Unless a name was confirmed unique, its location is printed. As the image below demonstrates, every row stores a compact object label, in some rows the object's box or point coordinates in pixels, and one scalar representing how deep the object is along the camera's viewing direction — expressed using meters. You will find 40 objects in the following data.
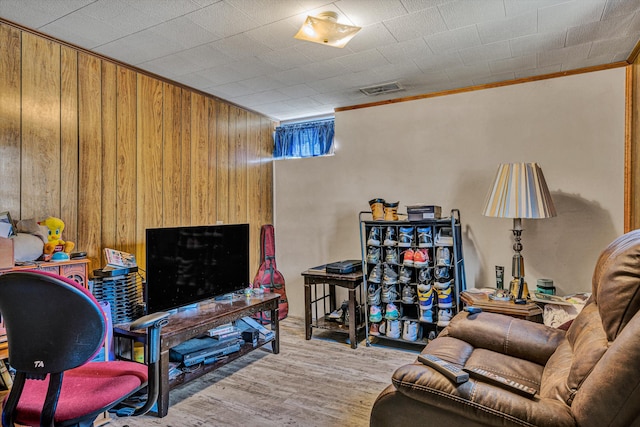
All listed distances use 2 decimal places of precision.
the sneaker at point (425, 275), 3.24
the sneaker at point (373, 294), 3.43
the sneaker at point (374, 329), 3.45
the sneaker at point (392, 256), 3.39
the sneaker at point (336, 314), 3.76
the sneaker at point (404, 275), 3.33
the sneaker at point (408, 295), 3.30
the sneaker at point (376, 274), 3.44
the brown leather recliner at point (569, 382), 1.10
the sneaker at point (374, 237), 3.45
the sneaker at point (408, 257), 3.28
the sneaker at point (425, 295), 3.21
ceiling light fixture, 2.23
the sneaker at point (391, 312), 3.36
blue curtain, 4.34
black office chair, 1.23
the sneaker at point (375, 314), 3.42
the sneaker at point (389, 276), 3.37
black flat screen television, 2.57
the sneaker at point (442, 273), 3.18
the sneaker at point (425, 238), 3.24
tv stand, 2.33
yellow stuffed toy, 2.35
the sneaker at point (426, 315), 3.22
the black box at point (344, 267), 3.52
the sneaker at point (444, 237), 3.20
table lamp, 2.65
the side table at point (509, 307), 2.54
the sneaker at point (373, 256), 3.45
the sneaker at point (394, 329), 3.35
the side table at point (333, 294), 3.42
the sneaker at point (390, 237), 3.38
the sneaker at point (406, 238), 3.33
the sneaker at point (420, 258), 3.21
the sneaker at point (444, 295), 3.14
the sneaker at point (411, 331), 3.29
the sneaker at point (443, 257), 3.17
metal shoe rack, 3.19
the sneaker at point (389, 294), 3.37
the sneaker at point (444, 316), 3.16
